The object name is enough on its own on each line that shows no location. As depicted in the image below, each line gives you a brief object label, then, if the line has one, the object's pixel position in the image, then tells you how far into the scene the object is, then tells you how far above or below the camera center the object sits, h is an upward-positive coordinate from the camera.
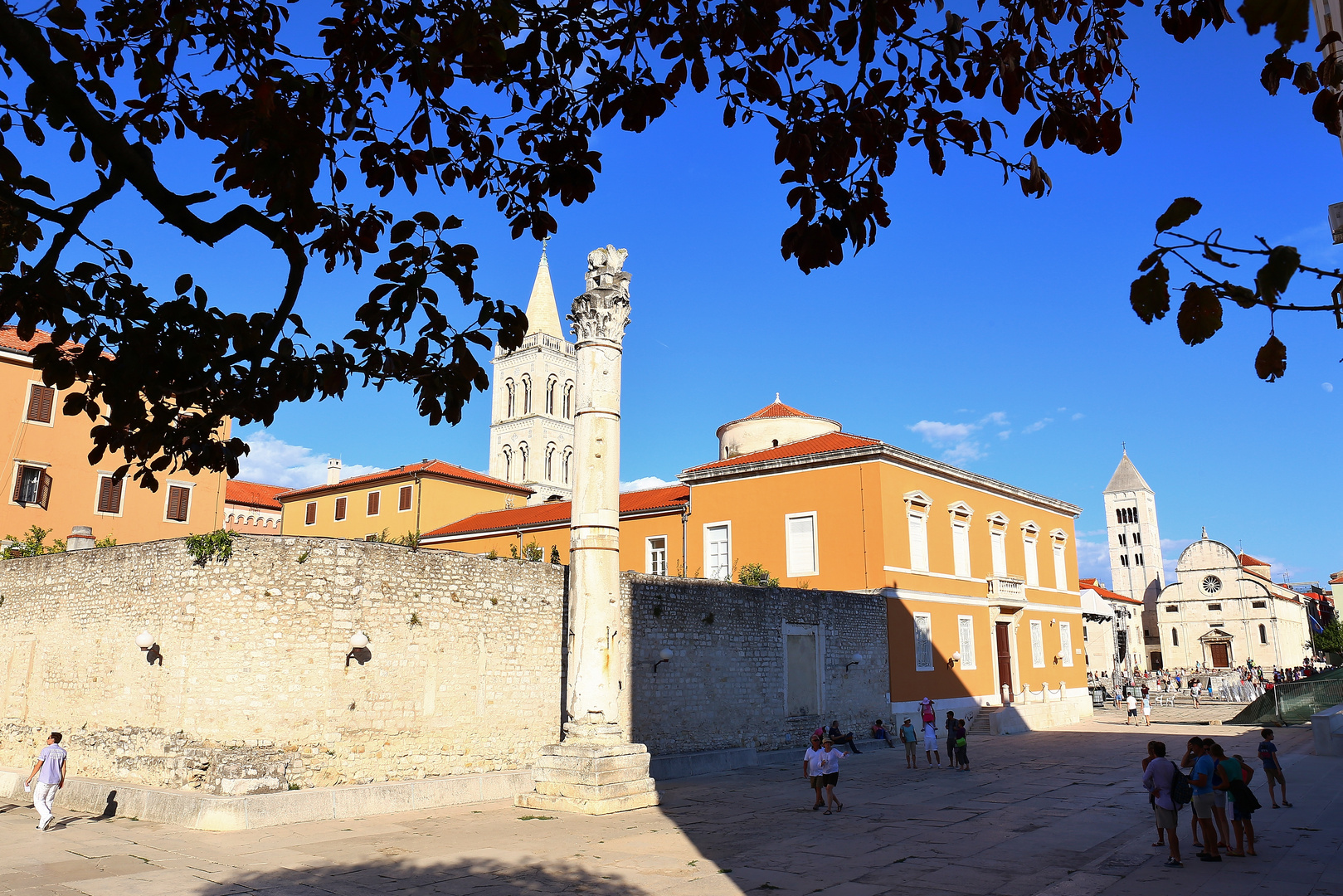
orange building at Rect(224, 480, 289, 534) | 49.91 +7.47
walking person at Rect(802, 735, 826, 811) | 14.51 -2.05
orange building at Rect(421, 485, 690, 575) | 32.16 +4.35
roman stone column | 14.11 +0.75
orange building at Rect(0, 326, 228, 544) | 28.77 +5.38
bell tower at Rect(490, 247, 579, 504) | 83.12 +21.75
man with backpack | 9.97 -1.73
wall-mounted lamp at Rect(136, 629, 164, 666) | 14.68 -0.06
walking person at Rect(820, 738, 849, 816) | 14.29 -2.12
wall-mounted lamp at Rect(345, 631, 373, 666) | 14.63 -0.12
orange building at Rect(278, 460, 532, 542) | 42.00 +6.76
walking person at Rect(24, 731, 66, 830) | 12.73 -1.89
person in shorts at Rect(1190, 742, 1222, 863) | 10.19 -1.83
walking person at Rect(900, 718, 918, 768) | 20.38 -2.32
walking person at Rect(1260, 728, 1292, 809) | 13.37 -1.82
